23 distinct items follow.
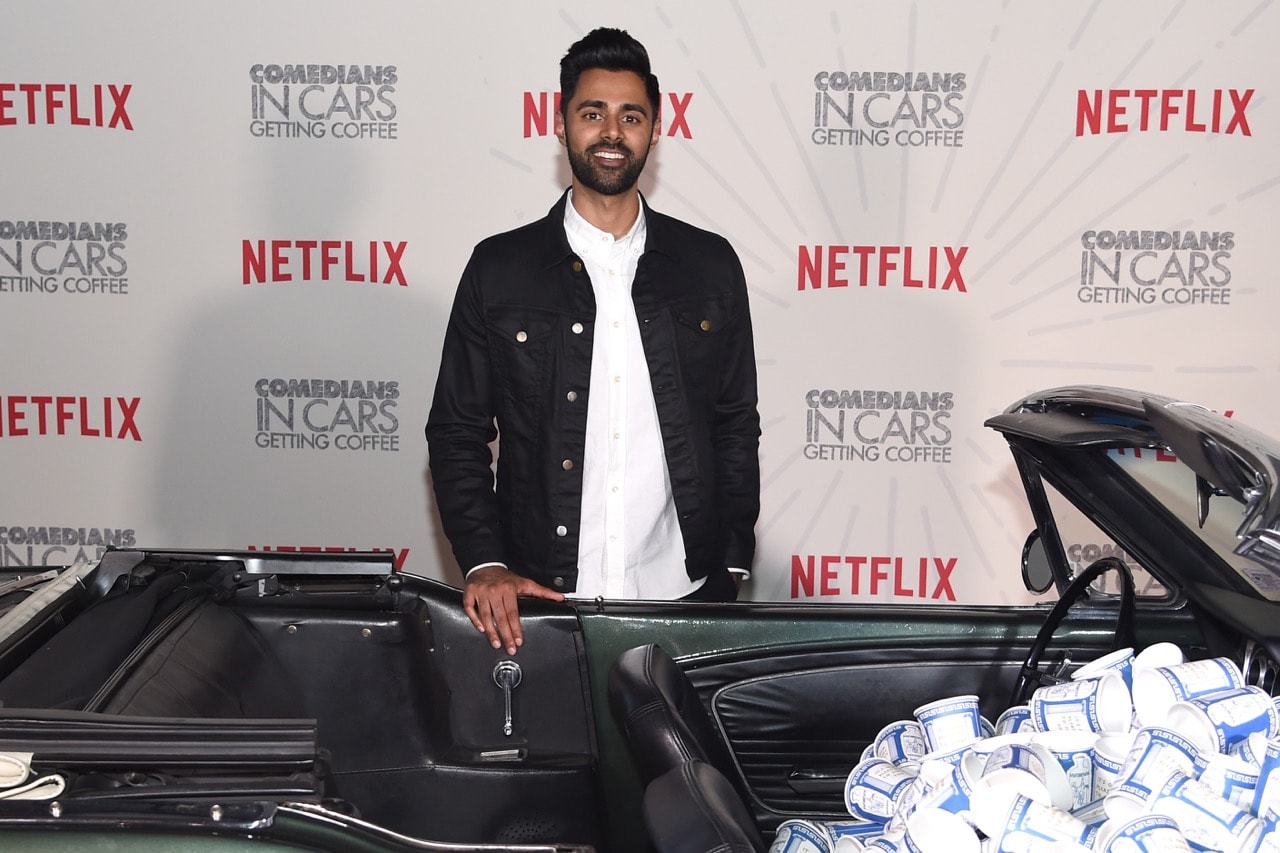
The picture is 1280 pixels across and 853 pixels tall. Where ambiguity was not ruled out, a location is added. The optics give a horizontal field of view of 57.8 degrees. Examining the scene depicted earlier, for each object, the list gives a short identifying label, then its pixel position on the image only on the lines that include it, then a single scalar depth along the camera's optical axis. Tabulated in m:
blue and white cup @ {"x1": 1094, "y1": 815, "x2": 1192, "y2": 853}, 1.13
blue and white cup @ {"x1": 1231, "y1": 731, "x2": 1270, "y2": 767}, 1.26
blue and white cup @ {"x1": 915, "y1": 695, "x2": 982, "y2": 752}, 1.50
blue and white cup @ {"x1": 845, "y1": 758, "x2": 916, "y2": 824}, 1.46
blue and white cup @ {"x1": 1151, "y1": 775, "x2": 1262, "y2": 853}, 1.15
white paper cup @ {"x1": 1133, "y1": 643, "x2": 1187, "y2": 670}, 1.49
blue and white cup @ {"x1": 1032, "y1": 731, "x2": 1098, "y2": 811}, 1.36
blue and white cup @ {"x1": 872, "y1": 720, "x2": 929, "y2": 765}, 1.60
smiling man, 2.49
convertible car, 1.33
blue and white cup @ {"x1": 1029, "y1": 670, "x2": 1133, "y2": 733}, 1.41
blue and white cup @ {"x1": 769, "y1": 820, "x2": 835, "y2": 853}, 1.41
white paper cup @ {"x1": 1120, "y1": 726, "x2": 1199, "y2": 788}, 1.23
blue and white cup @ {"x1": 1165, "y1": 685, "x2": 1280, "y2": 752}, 1.30
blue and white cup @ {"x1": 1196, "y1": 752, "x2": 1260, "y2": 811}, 1.24
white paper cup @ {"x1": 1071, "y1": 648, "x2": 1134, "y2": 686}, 1.51
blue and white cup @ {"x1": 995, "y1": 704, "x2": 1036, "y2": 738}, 1.50
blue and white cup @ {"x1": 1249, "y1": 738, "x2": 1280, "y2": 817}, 1.17
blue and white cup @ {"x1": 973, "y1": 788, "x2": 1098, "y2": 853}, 1.18
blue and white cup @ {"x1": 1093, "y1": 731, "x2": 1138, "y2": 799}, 1.34
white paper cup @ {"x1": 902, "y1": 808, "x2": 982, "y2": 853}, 1.22
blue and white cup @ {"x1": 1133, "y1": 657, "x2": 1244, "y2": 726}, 1.39
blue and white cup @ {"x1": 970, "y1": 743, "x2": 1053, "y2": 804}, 1.23
